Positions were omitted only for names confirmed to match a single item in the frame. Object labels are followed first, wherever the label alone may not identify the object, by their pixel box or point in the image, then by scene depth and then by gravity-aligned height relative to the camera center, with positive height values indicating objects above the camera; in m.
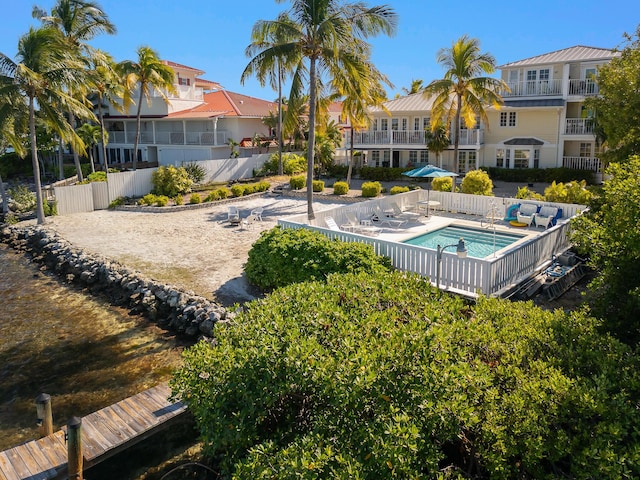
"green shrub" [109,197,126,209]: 26.72 -2.14
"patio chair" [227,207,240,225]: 22.06 -2.46
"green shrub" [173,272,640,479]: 4.70 -2.48
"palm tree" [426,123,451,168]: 32.22 +1.13
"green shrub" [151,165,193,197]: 28.41 -1.16
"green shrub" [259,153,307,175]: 35.88 -0.39
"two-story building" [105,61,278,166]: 39.75 +3.08
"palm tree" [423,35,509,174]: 26.73 +4.13
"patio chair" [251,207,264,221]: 23.03 -2.45
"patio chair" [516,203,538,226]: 19.24 -2.17
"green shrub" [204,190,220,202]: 27.52 -1.97
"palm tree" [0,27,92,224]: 21.02 +3.61
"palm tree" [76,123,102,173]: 33.34 +1.89
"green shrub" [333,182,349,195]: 28.45 -1.65
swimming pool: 17.02 -2.95
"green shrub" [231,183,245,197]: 29.02 -1.76
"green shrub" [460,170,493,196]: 23.27 -1.24
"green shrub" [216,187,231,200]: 27.91 -1.79
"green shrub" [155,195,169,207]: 26.16 -2.06
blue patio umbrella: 20.92 -0.63
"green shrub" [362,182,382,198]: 27.73 -1.71
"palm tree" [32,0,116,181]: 30.33 +8.61
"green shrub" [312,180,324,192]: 29.23 -1.55
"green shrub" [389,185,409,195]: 26.64 -1.68
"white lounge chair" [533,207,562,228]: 18.59 -2.25
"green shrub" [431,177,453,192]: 25.97 -1.37
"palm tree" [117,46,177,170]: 33.91 +6.12
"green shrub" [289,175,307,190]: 30.33 -1.36
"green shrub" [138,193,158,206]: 26.34 -2.01
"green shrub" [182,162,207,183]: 31.44 -0.62
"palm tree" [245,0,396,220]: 19.36 +4.88
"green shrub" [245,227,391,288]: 12.14 -2.49
